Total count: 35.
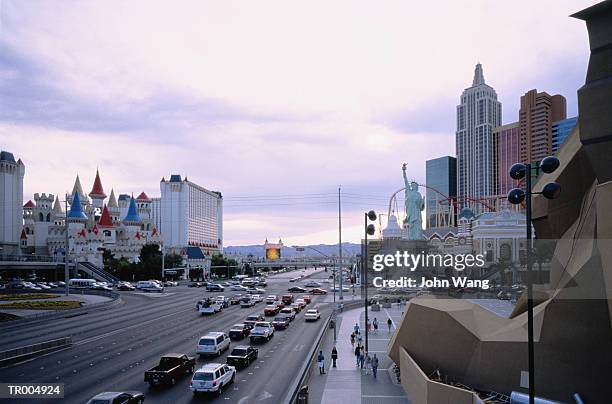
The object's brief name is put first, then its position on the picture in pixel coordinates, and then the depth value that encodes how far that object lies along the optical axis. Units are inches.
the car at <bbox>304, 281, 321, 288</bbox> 3286.2
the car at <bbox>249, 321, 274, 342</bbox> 1211.9
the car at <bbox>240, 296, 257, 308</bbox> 2043.6
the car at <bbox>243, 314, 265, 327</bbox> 1470.4
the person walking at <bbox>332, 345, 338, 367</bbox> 952.6
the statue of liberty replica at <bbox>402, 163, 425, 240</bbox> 2878.9
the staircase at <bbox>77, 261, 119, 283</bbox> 3420.8
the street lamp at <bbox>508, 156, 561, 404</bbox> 419.5
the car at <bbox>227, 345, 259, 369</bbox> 923.0
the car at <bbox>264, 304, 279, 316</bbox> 1750.7
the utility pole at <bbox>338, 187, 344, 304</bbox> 2054.6
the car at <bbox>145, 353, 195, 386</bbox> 783.1
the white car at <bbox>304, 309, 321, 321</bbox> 1619.6
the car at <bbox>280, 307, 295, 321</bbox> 1636.6
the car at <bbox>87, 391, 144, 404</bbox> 609.9
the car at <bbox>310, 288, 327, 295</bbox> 2755.9
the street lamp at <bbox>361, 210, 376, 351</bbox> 826.2
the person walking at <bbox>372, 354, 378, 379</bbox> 872.9
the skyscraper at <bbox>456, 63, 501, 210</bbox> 6953.7
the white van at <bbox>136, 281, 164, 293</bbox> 2827.3
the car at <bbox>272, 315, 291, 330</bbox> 1433.3
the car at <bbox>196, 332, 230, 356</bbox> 1021.2
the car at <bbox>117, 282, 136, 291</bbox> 2972.4
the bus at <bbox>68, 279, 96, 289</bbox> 2918.1
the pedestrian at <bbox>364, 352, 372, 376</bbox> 925.2
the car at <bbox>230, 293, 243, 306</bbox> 2128.0
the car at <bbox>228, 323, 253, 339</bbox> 1250.0
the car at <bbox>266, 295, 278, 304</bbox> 2084.2
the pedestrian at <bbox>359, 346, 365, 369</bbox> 940.8
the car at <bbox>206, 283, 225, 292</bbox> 2854.3
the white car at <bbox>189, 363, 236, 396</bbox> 727.4
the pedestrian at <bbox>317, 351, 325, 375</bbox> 898.1
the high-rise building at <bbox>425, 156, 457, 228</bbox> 6638.8
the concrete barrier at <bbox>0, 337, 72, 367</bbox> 909.8
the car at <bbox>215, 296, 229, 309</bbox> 1998.4
